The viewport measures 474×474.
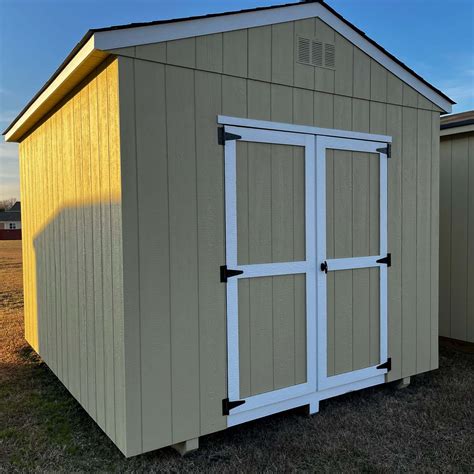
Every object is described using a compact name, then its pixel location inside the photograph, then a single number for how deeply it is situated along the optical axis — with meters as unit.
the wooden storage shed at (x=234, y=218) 2.64
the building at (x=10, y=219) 49.42
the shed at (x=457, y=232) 4.97
